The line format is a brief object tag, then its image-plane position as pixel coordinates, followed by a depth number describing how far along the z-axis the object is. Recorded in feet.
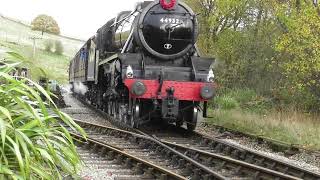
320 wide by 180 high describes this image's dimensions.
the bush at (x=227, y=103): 61.91
